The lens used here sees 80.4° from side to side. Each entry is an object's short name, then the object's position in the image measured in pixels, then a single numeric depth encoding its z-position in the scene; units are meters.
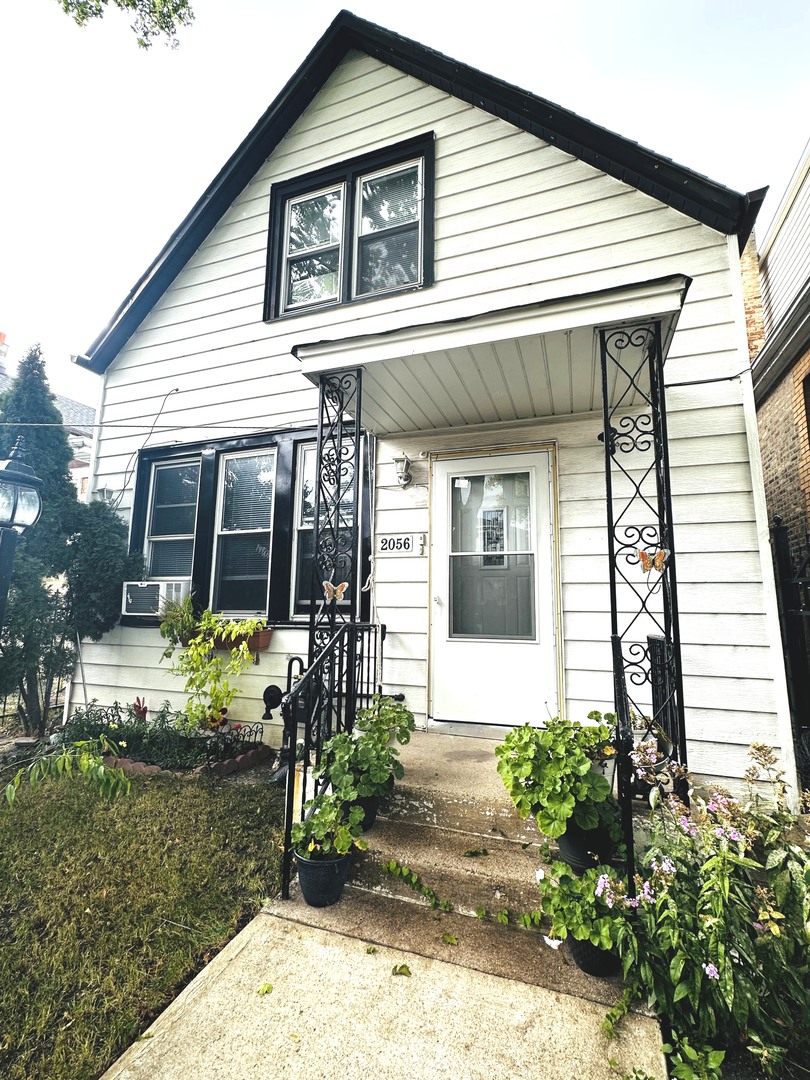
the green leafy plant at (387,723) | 2.64
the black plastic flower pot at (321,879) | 2.08
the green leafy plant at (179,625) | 4.38
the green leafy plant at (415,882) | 2.04
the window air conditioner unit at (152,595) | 4.84
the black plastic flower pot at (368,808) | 2.45
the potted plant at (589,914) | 1.64
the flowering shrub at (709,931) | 1.46
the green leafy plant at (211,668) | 4.10
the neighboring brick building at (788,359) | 4.76
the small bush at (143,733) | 4.13
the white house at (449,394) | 3.04
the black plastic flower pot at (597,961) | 1.69
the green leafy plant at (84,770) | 1.85
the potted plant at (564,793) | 1.92
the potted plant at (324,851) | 2.08
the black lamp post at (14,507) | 2.86
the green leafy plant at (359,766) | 2.29
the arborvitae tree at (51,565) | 4.55
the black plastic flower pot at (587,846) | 1.99
